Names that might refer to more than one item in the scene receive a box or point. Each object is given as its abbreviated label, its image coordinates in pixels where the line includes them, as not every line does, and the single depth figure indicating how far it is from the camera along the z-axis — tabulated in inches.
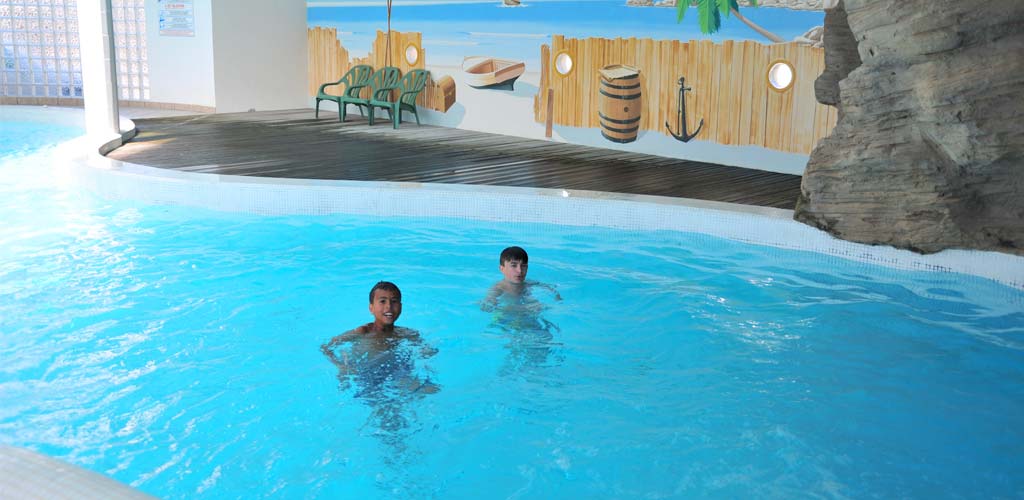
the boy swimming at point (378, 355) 161.8
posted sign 532.7
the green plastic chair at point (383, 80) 487.2
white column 407.8
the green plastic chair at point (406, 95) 467.8
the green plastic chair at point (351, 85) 492.7
